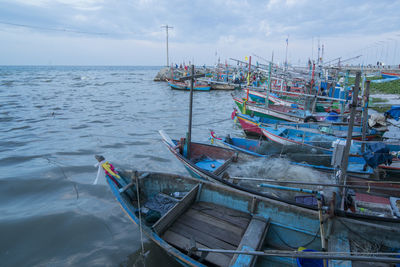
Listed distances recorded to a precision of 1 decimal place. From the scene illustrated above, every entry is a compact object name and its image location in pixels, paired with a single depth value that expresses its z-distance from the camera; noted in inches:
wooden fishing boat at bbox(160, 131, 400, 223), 240.1
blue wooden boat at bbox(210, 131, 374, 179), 332.8
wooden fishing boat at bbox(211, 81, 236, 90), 1790.8
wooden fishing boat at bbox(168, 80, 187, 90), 1690.5
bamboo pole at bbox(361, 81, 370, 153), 356.8
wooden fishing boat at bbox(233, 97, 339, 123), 659.4
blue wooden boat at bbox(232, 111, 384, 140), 531.8
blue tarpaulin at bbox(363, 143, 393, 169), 271.9
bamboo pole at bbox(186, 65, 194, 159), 373.7
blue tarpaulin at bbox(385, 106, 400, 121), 401.6
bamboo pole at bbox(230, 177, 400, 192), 275.5
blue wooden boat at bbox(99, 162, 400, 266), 185.3
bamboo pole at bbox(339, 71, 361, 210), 205.6
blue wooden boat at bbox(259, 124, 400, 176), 365.2
